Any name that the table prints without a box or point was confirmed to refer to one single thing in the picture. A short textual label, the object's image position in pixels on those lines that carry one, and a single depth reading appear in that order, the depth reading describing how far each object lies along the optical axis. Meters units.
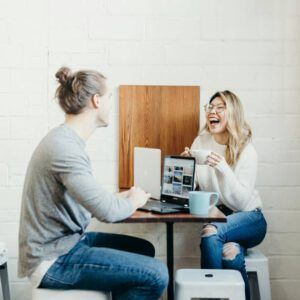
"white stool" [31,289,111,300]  1.70
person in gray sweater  1.67
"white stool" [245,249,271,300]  2.43
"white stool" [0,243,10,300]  2.39
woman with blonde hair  2.27
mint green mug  1.96
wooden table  1.90
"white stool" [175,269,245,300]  1.96
